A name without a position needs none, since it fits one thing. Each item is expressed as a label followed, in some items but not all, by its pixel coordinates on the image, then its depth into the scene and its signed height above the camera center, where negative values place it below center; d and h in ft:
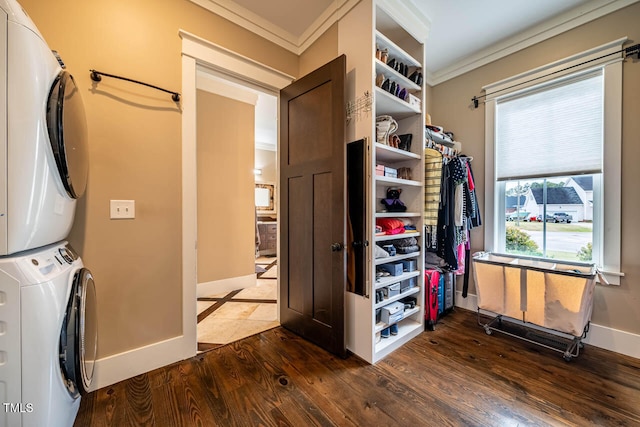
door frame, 5.88 +0.81
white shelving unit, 5.80 +1.98
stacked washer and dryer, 2.74 -0.42
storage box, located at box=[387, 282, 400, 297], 6.47 -2.12
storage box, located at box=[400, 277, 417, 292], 7.01 -2.17
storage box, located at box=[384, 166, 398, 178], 6.58 +1.08
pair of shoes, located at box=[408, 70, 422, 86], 7.23 +4.00
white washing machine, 2.71 -1.58
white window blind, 6.69 +2.48
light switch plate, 5.14 +0.05
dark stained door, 5.90 +0.13
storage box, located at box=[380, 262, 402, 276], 6.64 -1.58
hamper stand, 5.96 -2.34
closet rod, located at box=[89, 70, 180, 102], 4.88 +2.81
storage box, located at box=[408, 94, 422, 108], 6.98 +3.23
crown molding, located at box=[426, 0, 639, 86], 6.35 +5.38
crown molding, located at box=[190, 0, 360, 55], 6.28 +5.36
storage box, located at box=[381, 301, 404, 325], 6.36 -2.73
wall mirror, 20.35 +1.13
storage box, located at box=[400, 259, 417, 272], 7.11 -1.59
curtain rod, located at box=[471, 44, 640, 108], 5.98 +4.08
